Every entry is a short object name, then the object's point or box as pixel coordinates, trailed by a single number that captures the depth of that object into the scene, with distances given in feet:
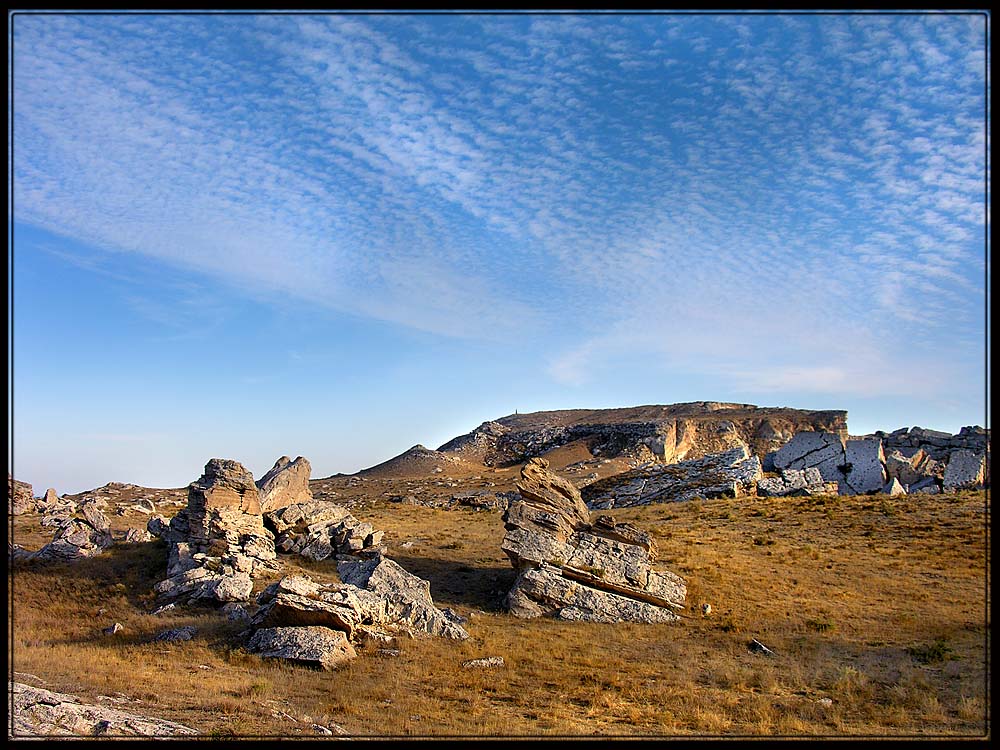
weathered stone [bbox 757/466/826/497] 130.82
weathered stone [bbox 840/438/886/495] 134.31
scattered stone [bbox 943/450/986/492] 131.85
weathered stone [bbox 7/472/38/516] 119.49
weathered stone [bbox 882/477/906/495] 128.90
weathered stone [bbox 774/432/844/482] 141.08
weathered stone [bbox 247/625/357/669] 44.73
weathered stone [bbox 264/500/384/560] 78.54
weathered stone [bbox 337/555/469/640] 53.88
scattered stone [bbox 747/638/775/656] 51.11
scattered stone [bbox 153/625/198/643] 52.26
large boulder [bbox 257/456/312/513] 89.15
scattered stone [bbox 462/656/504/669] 45.73
